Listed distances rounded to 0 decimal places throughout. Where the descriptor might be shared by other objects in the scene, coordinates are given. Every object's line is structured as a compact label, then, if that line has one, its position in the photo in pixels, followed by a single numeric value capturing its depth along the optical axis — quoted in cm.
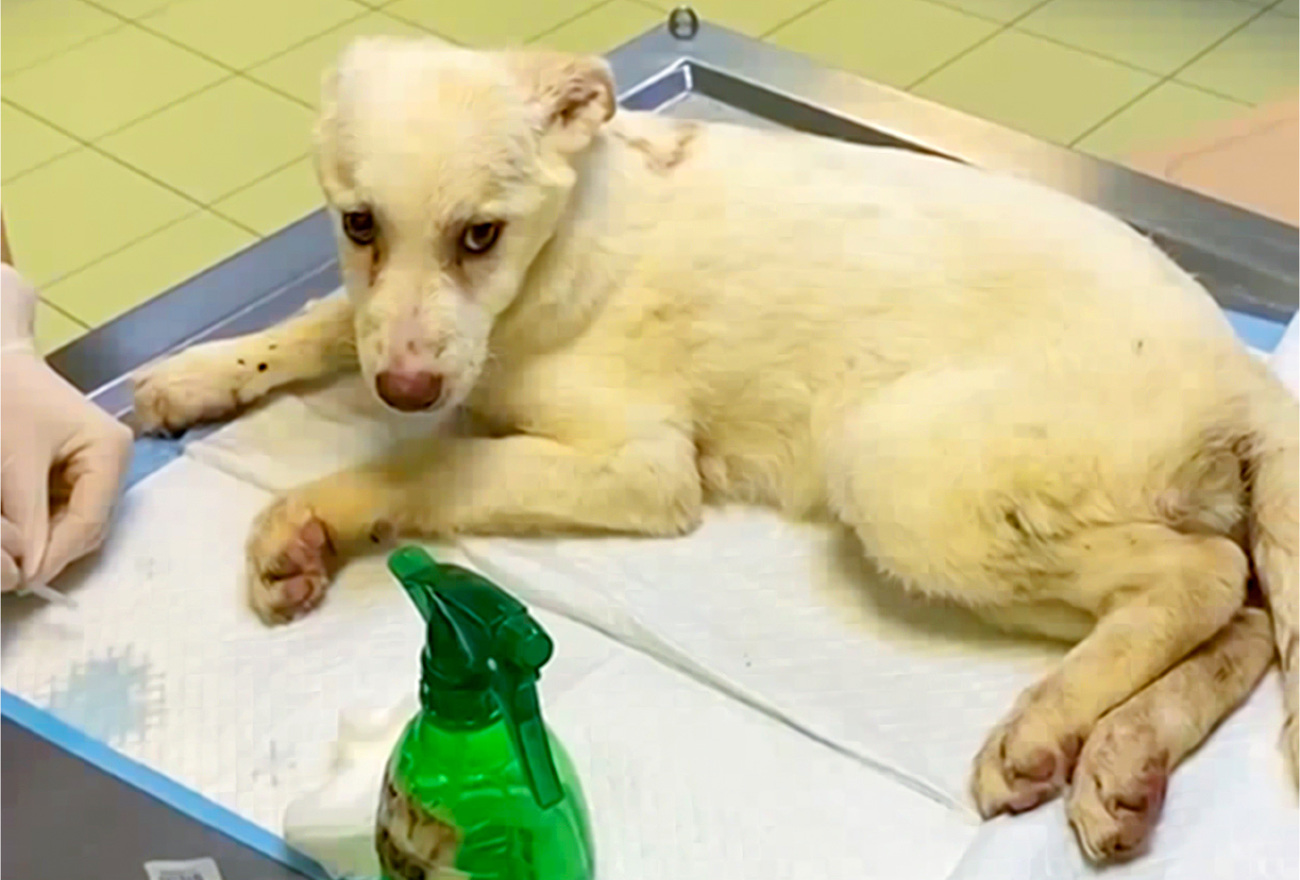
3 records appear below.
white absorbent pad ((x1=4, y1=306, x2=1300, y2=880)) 100
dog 106
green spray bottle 83
